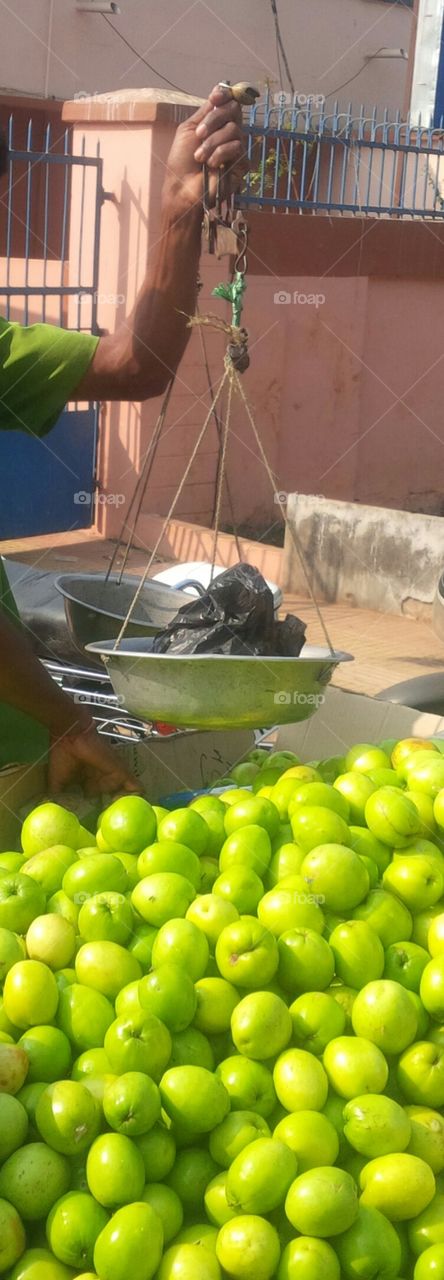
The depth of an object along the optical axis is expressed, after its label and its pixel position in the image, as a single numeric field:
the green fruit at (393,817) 1.78
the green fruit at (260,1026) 1.45
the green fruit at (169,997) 1.44
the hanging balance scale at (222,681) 1.90
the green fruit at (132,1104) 1.33
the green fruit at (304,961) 1.56
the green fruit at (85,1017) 1.50
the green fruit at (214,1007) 1.51
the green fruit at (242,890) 1.67
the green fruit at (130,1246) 1.24
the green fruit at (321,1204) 1.29
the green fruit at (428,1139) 1.44
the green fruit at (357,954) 1.58
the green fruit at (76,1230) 1.29
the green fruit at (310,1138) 1.37
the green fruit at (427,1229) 1.37
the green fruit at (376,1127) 1.39
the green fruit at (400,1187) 1.35
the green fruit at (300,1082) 1.42
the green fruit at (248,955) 1.51
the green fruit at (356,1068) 1.45
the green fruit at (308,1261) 1.28
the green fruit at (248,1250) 1.27
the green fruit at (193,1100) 1.37
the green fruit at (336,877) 1.65
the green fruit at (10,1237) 1.28
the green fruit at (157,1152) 1.36
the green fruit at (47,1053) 1.44
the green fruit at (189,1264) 1.26
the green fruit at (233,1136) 1.38
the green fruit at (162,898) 1.62
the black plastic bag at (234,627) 2.18
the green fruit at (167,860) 1.70
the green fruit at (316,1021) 1.51
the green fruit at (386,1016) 1.50
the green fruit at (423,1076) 1.50
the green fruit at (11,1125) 1.34
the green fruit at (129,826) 1.79
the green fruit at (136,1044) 1.39
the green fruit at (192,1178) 1.39
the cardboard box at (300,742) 2.27
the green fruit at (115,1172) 1.29
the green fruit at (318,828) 1.74
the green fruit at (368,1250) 1.31
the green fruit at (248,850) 1.73
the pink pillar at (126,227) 7.51
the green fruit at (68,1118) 1.34
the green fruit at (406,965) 1.61
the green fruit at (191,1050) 1.47
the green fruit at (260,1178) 1.31
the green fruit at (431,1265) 1.32
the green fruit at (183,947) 1.53
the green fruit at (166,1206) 1.33
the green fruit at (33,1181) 1.32
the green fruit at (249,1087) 1.44
